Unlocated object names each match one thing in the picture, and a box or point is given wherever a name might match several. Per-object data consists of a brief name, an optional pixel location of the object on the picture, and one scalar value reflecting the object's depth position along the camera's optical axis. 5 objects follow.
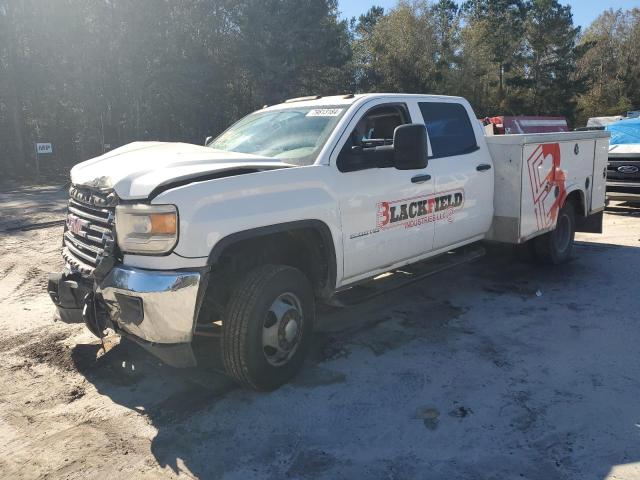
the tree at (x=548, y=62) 50.69
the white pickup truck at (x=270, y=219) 3.34
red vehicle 16.86
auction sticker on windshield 4.59
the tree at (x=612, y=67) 51.72
